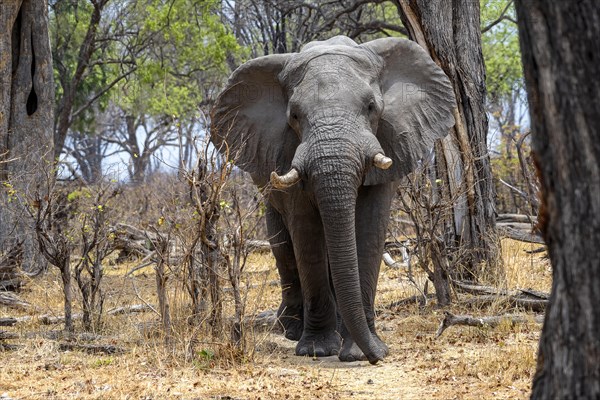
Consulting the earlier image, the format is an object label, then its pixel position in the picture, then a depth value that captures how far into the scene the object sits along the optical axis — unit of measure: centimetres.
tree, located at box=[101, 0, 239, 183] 3628
